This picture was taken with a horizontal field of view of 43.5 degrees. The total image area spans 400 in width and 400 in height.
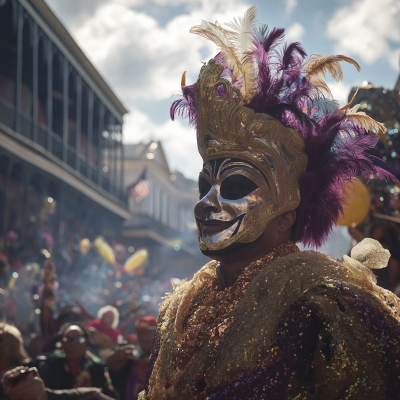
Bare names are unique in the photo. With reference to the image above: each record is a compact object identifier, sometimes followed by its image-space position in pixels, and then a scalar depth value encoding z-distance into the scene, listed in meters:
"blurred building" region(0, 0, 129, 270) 14.73
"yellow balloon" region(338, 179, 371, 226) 4.11
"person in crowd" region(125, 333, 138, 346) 5.49
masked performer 1.88
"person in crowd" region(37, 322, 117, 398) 4.32
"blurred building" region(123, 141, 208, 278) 35.19
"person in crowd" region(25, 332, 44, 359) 5.89
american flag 27.64
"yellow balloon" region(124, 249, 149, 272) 20.12
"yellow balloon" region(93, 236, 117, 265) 19.25
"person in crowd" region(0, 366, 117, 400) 3.06
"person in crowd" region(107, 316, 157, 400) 4.29
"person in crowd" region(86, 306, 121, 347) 6.68
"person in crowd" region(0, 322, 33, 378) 4.47
